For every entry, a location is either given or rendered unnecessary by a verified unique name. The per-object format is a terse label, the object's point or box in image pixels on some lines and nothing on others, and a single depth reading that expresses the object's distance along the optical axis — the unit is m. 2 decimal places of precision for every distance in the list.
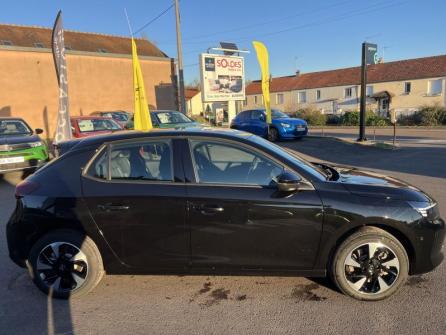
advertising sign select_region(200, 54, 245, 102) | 19.19
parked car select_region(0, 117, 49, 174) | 8.66
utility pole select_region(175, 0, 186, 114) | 19.28
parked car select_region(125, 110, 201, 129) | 12.41
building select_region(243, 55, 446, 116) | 38.19
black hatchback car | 3.24
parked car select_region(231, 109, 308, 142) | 16.41
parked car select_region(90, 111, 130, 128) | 20.95
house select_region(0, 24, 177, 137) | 21.97
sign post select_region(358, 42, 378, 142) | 15.17
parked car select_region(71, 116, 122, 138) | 11.51
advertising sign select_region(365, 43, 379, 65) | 15.27
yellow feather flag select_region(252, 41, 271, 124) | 15.91
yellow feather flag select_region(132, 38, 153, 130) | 10.44
